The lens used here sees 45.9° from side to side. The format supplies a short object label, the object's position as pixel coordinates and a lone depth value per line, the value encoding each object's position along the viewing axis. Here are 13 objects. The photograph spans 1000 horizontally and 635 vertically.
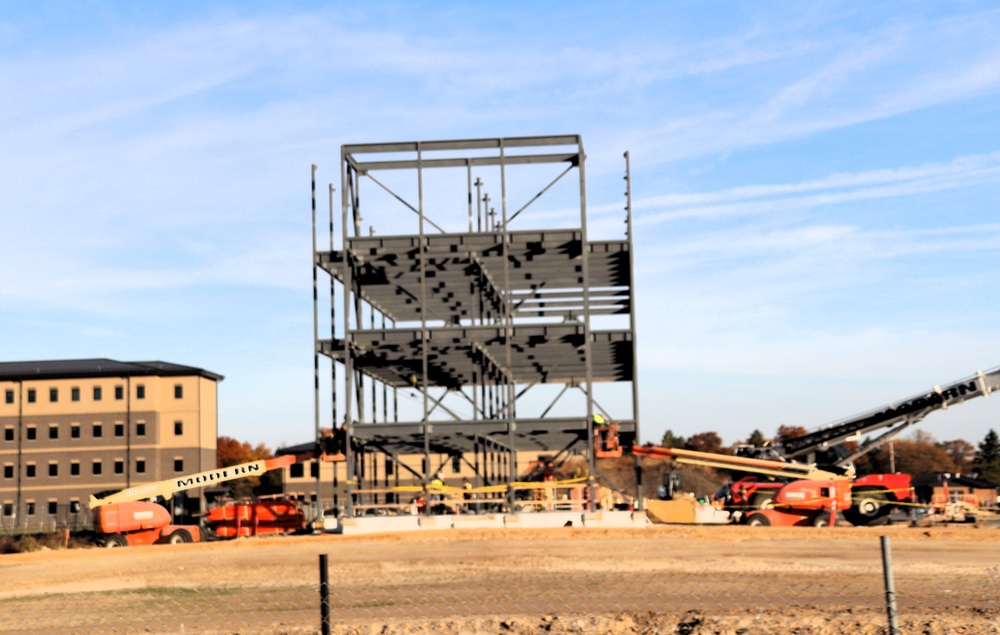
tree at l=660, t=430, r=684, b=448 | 128.38
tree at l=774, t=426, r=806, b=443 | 126.35
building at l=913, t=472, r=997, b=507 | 71.02
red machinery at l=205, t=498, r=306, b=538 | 39.69
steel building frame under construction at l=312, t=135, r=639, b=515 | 39.81
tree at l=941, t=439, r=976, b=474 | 148.27
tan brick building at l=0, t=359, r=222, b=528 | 81.81
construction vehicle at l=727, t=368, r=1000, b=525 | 39.34
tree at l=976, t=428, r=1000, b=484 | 113.25
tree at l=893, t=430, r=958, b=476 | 128.88
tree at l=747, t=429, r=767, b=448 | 119.44
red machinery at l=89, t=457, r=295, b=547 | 38.00
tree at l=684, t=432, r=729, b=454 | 126.44
